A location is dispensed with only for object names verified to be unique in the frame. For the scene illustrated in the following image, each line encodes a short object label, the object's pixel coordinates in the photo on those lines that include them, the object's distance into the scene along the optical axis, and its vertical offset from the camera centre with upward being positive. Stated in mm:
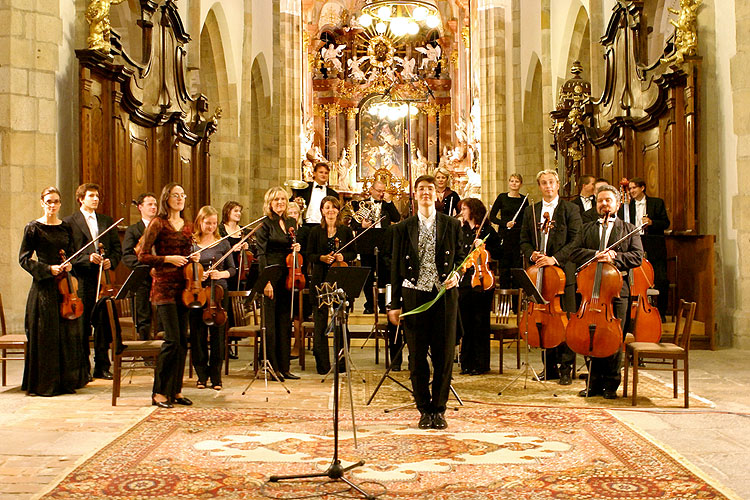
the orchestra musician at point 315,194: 10039 +1123
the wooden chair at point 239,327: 8438 -412
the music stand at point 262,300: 7738 -115
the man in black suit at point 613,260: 7156 +175
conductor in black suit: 6172 -124
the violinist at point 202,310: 7785 -223
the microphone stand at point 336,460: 4418 -902
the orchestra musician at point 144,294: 8531 -87
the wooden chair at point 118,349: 6926 -496
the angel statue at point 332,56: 33562 +8424
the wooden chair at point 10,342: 7594 -471
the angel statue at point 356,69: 33594 +7965
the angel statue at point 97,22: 10148 +2957
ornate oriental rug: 4473 -994
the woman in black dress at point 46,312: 7395 -215
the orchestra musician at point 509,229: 10851 +667
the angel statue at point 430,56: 33656 +8419
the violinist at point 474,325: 8664 -407
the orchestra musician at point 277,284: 8367 -1
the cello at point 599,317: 6848 -269
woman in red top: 6887 -10
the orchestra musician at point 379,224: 10695 +780
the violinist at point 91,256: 7965 +259
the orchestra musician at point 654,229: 10094 +581
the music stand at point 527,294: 7152 -95
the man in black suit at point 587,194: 10203 +996
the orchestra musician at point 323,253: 8789 +299
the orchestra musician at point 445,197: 11812 +1136
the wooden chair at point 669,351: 6684 -516
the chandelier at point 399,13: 22094 +6803
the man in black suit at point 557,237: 7791 +398
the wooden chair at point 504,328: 8641 -441
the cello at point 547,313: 7516 -259
